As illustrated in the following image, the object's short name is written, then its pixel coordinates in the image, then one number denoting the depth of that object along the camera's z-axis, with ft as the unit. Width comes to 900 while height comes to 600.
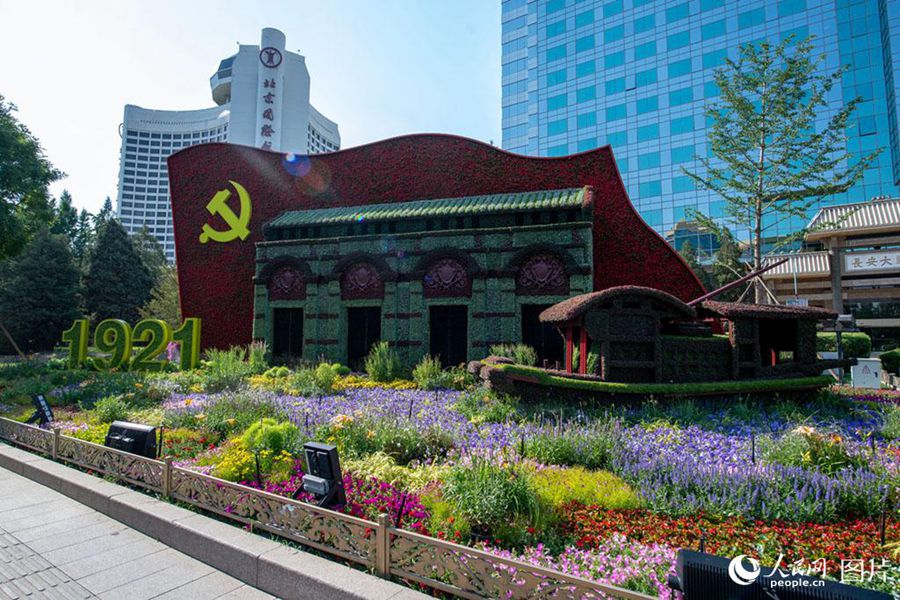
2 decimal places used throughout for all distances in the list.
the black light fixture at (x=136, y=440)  23.57
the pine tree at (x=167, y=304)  106.01
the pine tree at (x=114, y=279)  132.67
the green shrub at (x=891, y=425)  27.01
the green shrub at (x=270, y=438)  22.62
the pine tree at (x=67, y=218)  197.21
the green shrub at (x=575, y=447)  23.09
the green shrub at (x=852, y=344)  67.51
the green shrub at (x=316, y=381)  43.16
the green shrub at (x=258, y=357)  56.18
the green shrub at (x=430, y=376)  45.50
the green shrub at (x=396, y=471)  19.83
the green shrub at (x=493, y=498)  15.61
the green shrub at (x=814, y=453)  20.11
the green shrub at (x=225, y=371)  46.62
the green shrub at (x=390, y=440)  23.89
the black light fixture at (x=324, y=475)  16.39
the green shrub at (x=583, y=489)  17.88
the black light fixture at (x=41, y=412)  30.94
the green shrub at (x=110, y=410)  34.65
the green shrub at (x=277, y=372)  52.21
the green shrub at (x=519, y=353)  45.88
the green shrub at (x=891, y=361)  72.95
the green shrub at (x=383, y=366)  50.55
